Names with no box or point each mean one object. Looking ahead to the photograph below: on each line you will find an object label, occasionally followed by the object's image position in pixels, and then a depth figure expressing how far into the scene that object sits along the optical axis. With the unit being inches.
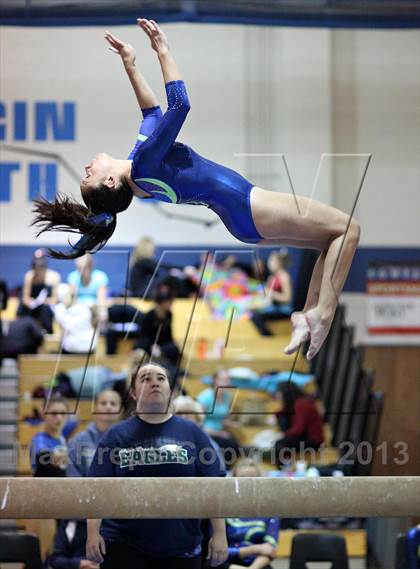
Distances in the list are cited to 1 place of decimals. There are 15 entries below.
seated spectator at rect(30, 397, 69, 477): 376.3
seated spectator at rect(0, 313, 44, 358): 554.8
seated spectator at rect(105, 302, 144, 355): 501.5
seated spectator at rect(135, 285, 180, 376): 523.9
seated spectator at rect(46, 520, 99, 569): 378.9
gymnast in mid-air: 289.5
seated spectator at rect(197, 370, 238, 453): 485.2
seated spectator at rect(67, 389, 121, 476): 372.0
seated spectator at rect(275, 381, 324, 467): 513.6
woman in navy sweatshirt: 330.7
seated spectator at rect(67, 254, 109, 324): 488.6
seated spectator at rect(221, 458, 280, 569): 371.3
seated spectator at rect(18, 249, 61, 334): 517.6
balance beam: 290.8
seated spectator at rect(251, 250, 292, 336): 578.5
